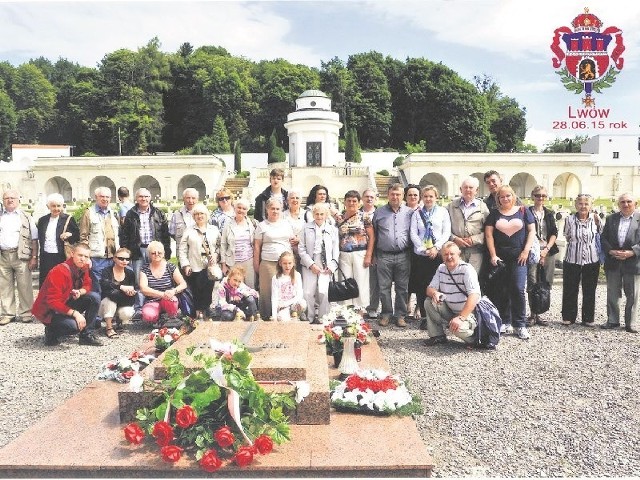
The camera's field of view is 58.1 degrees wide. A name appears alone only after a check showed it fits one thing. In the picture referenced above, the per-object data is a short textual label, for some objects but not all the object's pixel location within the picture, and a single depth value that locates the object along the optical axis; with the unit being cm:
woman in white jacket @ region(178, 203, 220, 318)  701
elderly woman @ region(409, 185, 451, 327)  682
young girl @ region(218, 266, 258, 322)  651
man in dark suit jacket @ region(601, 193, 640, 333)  693
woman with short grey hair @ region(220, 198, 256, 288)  694
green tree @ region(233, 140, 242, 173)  4259
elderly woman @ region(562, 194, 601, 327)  718
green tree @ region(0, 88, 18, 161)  4828
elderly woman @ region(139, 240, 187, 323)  680
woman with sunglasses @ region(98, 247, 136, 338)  689
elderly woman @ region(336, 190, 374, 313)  707
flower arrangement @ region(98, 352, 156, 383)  474
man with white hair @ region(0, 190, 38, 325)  750
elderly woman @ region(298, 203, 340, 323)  671
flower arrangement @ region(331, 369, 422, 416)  399
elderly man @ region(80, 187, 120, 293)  733
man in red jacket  625
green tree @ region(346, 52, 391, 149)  4859
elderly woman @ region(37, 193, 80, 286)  736
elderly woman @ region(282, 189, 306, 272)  695
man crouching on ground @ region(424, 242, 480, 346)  600
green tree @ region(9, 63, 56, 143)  5084
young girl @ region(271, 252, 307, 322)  644
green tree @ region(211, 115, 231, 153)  4400
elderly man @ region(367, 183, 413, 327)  698
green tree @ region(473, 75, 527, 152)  5344
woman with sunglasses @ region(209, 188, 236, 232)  732
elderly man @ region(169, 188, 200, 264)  739
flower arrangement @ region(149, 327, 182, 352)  527
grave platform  320
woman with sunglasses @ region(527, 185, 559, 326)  714
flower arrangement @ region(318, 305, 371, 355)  513
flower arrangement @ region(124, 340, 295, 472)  317
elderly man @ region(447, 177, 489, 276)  675
